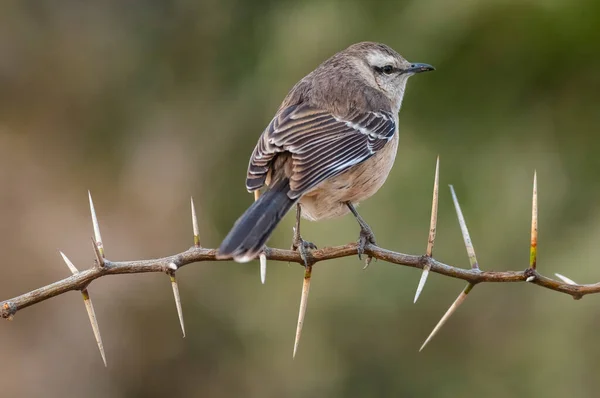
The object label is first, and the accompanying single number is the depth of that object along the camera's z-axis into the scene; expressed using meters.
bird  6.68
